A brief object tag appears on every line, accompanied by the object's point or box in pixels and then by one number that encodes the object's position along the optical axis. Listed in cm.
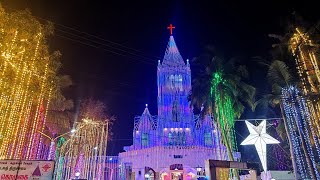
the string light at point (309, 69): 1358
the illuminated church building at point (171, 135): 2937
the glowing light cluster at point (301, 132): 1456
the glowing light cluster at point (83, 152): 1660
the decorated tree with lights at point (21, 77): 1057
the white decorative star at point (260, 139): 1505
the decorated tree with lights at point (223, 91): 1880
